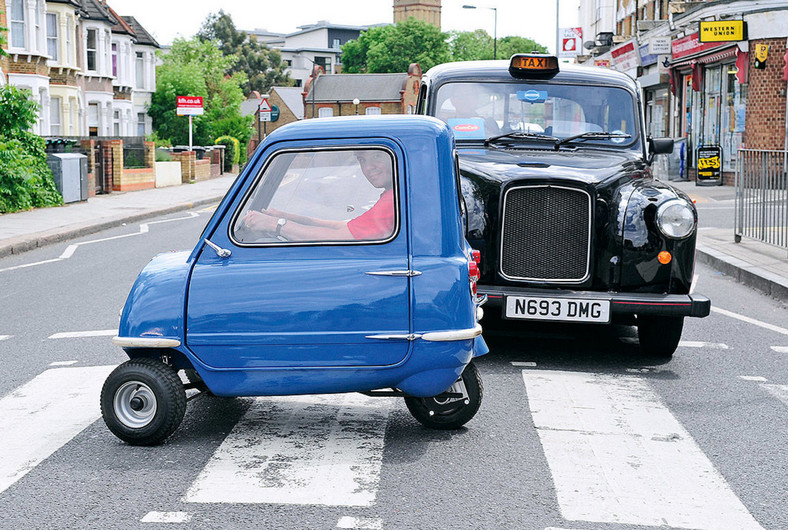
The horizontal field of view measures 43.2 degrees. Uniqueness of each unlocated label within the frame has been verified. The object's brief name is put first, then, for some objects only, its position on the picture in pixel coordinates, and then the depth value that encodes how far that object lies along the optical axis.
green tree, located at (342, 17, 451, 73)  112.69
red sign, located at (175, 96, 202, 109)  38.47
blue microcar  4.76
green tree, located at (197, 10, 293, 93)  127.56
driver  4.90
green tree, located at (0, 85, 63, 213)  20.95
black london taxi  6.68
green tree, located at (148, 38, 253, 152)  56.51
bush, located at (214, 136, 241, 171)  49.84
